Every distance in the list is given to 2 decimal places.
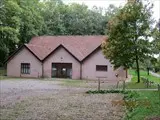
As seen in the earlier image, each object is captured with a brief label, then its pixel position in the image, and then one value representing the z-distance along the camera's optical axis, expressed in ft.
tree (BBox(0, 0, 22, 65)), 128.40
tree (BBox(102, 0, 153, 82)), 93.53
